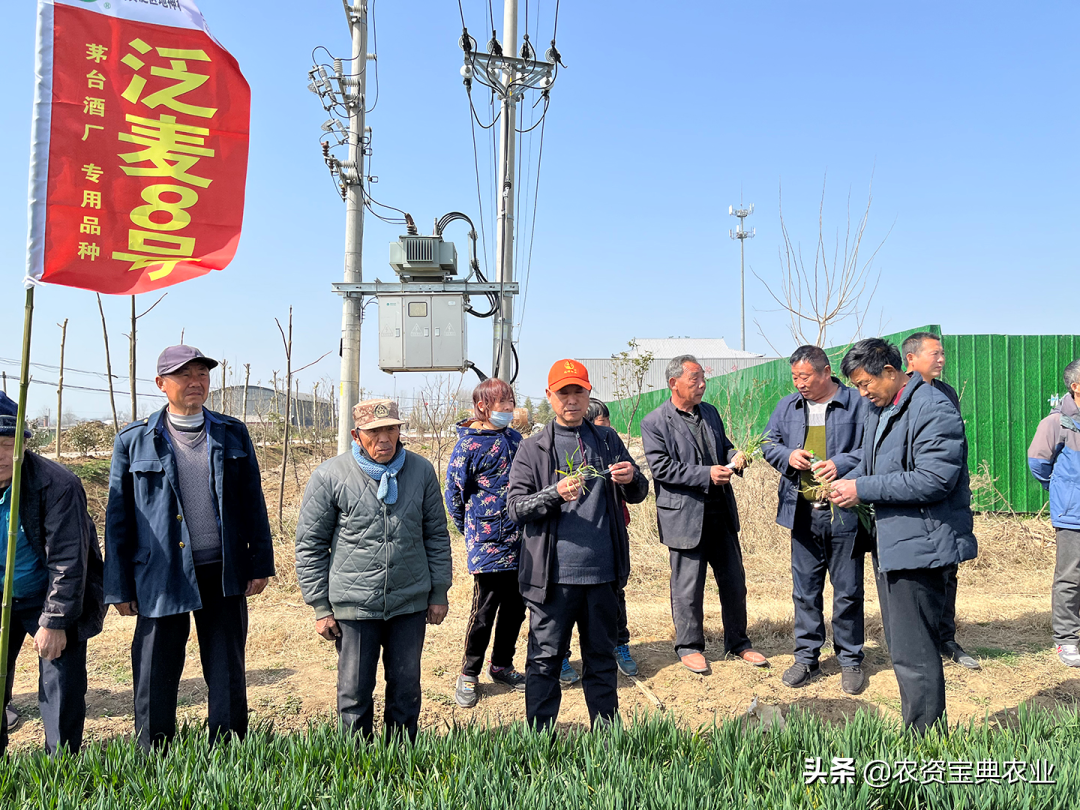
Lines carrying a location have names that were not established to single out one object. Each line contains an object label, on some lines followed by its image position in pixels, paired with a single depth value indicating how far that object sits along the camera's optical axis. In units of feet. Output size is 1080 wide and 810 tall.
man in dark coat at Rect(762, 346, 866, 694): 13.64
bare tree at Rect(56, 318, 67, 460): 38.71
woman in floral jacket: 13.21
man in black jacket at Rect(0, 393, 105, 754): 9.56
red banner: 9.00
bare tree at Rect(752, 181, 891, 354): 23.03
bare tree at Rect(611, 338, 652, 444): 36.73
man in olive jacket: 10.06
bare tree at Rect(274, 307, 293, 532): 25.68
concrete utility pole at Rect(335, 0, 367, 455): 24.54
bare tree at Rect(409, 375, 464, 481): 35.63
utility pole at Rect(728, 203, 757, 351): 141.08
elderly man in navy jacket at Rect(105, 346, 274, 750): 10.02
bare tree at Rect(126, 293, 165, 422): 22.21
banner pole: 8.17
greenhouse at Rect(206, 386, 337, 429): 55.67
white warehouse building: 125.90
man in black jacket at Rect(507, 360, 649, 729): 10.55
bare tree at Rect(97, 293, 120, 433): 24.56
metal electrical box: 23.54
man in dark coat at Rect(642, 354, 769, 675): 14.35
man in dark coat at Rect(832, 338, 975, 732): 9.57
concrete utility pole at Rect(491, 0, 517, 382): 24.63
